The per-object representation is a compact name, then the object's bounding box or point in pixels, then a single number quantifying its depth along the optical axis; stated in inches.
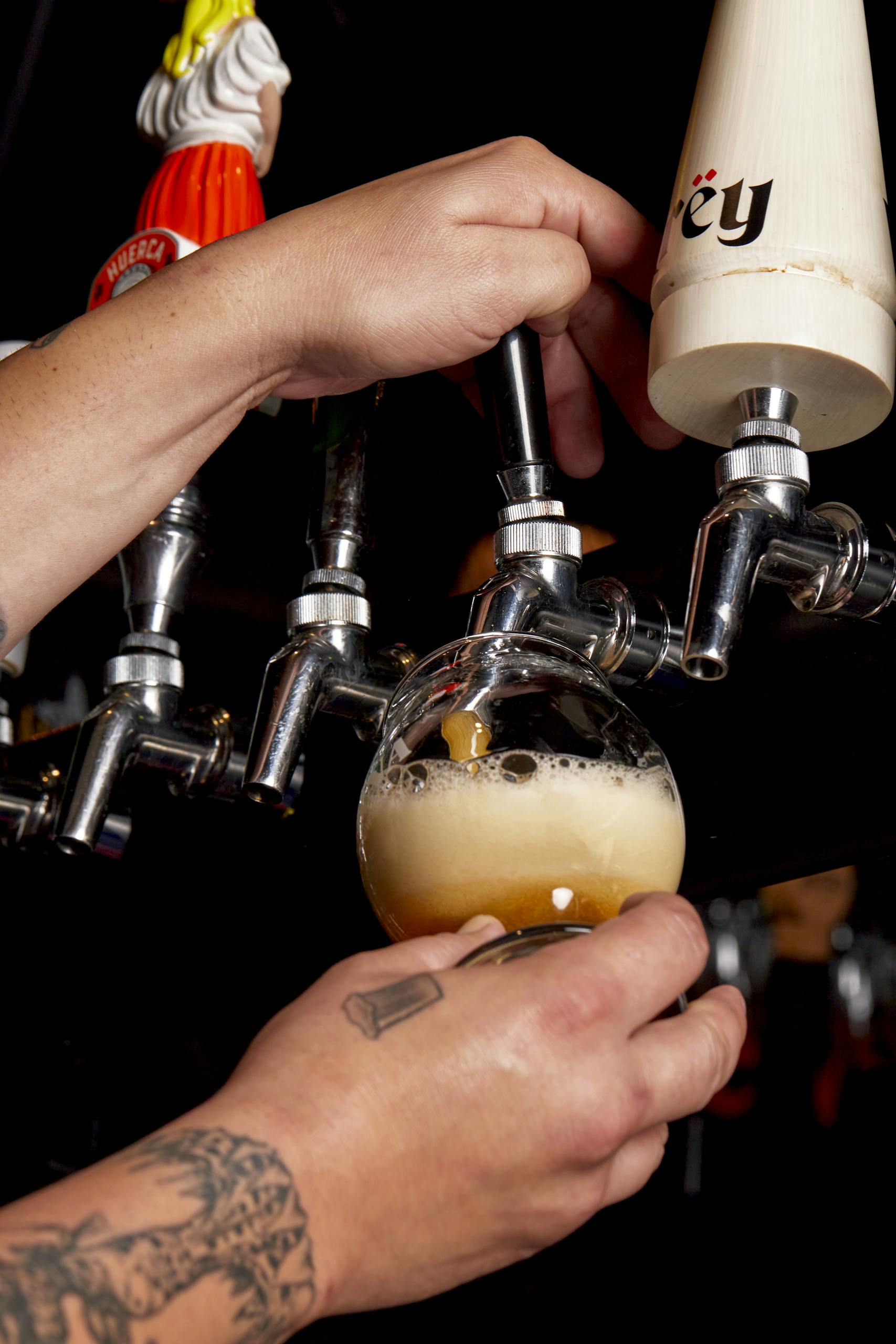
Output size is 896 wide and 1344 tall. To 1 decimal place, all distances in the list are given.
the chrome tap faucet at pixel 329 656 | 39.4
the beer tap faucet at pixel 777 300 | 31.0
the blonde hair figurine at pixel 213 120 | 50.8
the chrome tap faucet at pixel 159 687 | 47.6
